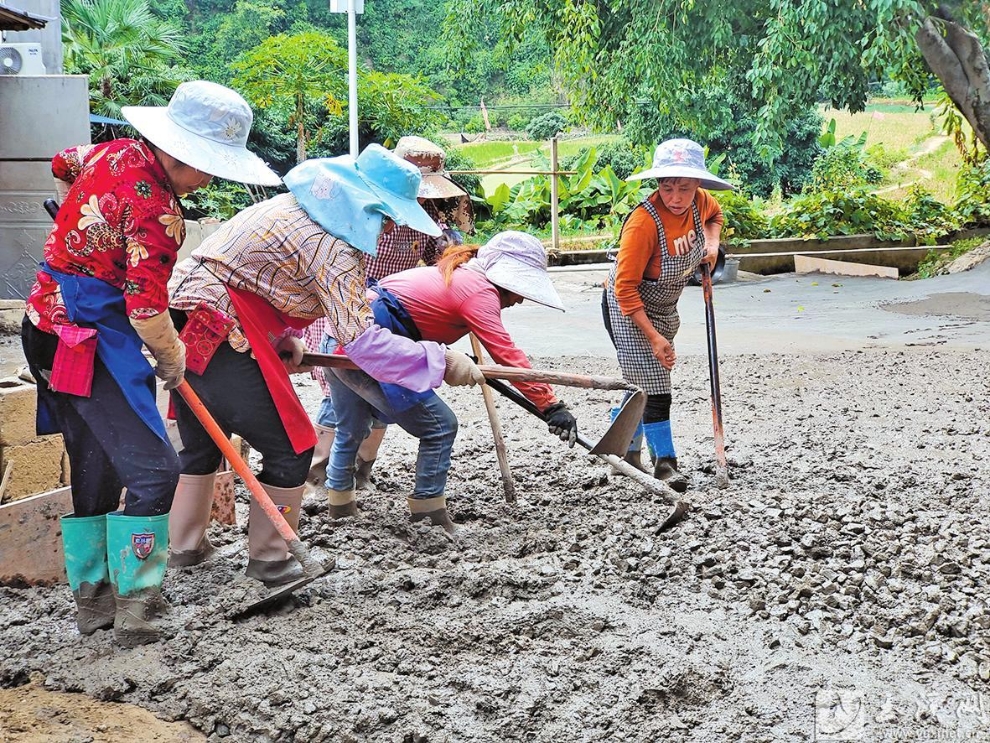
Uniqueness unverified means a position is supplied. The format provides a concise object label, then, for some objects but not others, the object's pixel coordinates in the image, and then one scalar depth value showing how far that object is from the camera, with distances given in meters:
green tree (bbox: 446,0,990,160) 11.81
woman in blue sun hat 3.28
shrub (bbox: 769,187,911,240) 16.80
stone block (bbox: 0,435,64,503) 3.72
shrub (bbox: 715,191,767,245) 16.44
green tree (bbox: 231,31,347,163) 20.72
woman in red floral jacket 2.85
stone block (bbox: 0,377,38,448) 3.71
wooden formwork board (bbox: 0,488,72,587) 3.54
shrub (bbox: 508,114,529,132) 33.22
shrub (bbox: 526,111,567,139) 31.39
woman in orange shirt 4.71
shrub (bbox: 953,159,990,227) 16.75
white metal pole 14.23
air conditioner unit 9.47
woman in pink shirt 4.00
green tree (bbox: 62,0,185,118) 18.58
